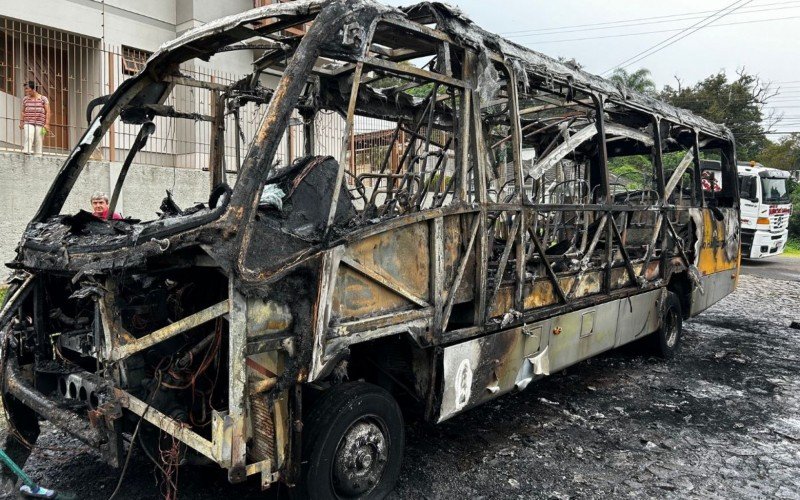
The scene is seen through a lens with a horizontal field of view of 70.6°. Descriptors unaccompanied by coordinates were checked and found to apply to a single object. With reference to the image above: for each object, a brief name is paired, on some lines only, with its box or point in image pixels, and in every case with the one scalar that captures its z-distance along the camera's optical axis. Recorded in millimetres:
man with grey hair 5379
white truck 16562
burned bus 2635
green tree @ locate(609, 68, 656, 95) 30203
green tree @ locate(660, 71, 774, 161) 32875
